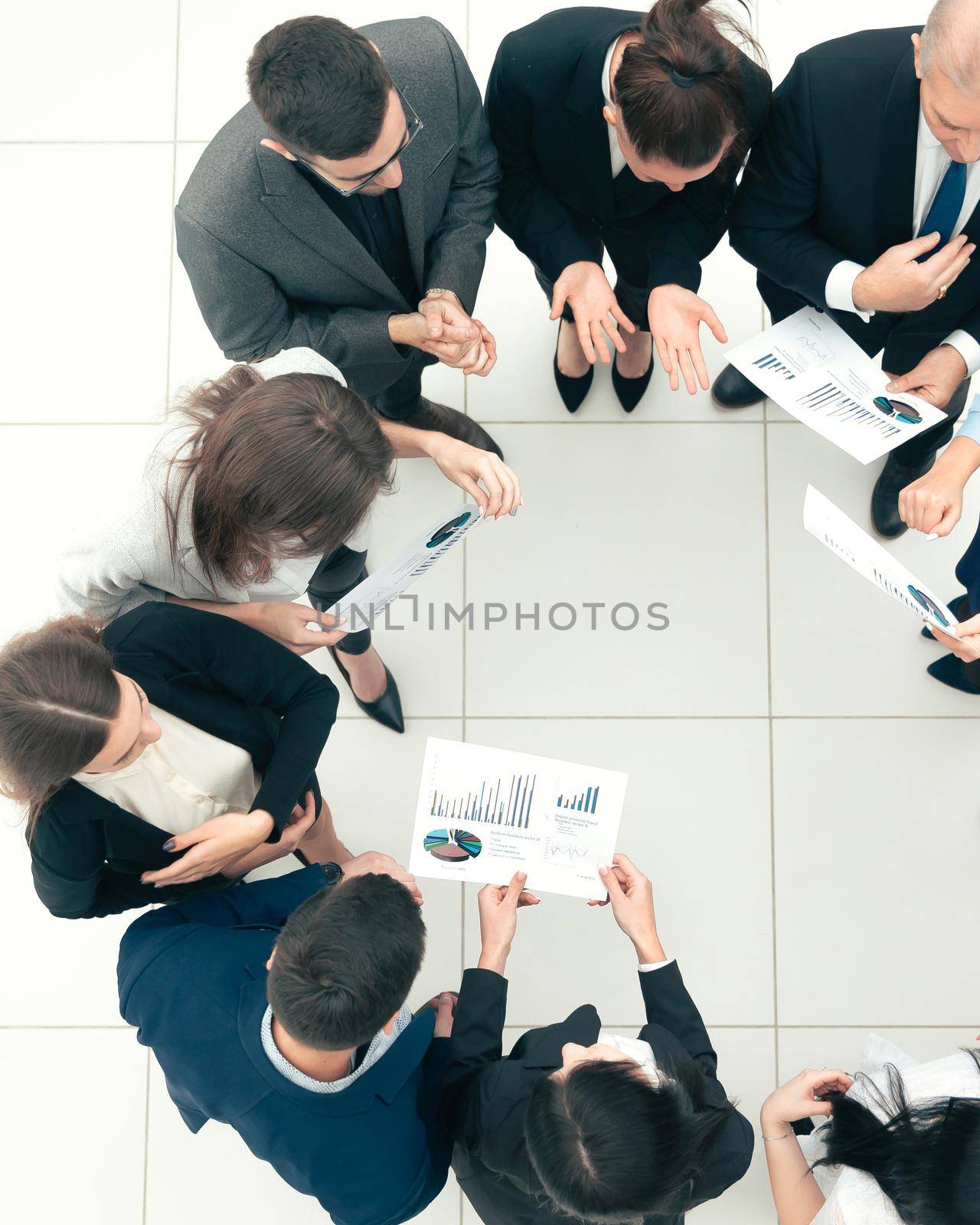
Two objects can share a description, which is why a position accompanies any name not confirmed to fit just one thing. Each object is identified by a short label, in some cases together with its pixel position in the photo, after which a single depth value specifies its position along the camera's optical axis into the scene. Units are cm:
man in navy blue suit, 147
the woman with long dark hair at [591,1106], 144
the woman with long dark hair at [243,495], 155
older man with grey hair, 164
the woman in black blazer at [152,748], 145
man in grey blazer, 153
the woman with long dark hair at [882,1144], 151
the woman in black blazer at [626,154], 165
